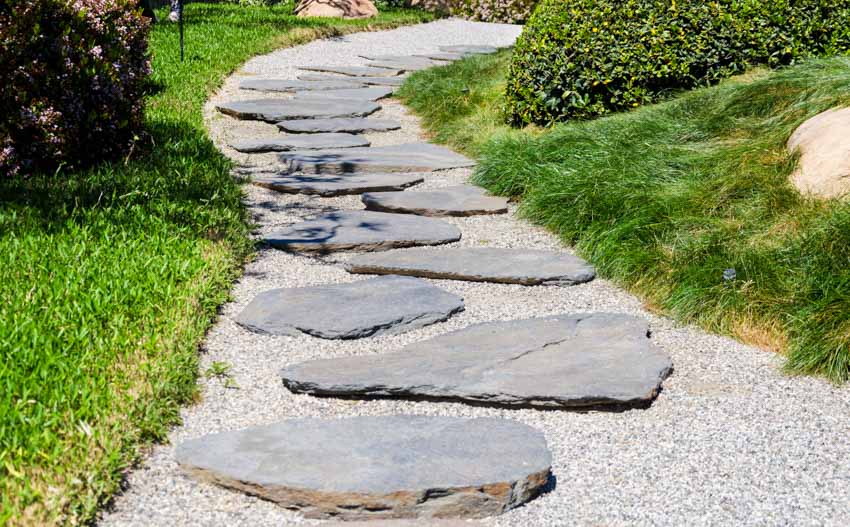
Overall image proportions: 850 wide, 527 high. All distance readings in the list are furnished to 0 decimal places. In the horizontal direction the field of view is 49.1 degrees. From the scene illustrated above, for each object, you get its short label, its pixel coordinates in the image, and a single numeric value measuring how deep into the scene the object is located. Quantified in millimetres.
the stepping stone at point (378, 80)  9304
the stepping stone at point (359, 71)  9727
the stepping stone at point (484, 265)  4180
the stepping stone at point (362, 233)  4539
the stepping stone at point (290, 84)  8594
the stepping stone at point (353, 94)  8336
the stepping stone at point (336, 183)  5520
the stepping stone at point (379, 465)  2369
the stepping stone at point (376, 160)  6008
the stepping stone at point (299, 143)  6477
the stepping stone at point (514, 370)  3018
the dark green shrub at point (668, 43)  6402
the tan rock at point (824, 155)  4383
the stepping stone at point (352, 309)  3518
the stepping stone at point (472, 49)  11695
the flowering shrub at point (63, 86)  5113
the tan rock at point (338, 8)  14617
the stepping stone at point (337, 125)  7062
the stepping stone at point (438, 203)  5172
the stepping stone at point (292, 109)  7406
